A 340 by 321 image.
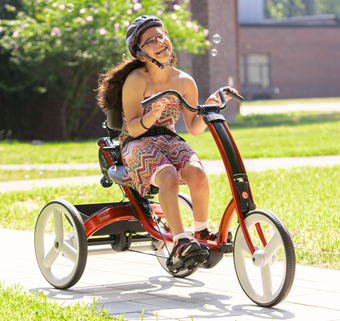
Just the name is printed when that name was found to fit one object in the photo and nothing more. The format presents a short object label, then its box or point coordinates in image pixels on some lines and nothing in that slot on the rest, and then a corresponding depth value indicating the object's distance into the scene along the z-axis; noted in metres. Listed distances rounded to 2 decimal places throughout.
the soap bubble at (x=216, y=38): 12.21
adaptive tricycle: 6.57
